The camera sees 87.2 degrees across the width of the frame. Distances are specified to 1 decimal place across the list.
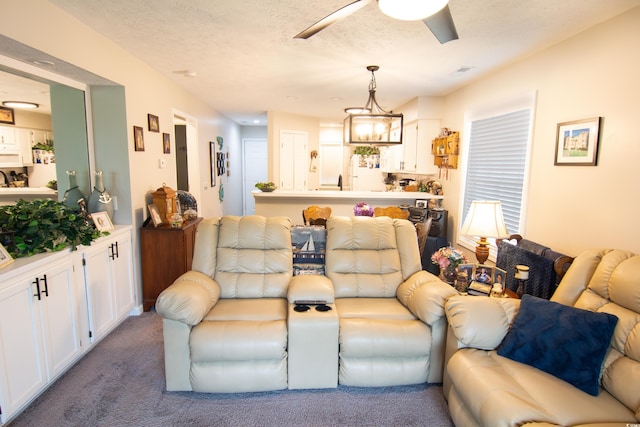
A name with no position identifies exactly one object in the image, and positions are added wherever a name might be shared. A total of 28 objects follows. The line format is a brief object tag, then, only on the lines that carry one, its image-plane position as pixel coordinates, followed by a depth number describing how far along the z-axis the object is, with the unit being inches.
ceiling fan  60.7
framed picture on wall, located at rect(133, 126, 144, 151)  130.0
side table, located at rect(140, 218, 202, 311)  134.2
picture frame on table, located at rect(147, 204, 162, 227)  134.2
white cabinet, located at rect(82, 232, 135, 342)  104.0
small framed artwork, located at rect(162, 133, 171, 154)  156.2
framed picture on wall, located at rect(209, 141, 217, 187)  238.8
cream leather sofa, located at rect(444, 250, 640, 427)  58.9
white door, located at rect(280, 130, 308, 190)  274.2
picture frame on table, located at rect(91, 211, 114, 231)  114.8
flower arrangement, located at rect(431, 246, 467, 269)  104.3
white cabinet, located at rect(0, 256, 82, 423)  73.4
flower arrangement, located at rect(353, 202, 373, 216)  146.3
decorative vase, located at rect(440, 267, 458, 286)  104.8
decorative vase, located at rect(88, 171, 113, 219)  122.0
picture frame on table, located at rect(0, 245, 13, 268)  75.5
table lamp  102.8
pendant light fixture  155.0
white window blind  131.1
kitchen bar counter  201.3
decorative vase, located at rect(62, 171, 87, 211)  115.8
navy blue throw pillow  65.4
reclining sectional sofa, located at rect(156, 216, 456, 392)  83.7
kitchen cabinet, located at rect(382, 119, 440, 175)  203.8
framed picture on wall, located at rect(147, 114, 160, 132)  142.6
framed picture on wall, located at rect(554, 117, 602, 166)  95.9
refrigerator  301.0
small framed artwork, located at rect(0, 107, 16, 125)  92.7
